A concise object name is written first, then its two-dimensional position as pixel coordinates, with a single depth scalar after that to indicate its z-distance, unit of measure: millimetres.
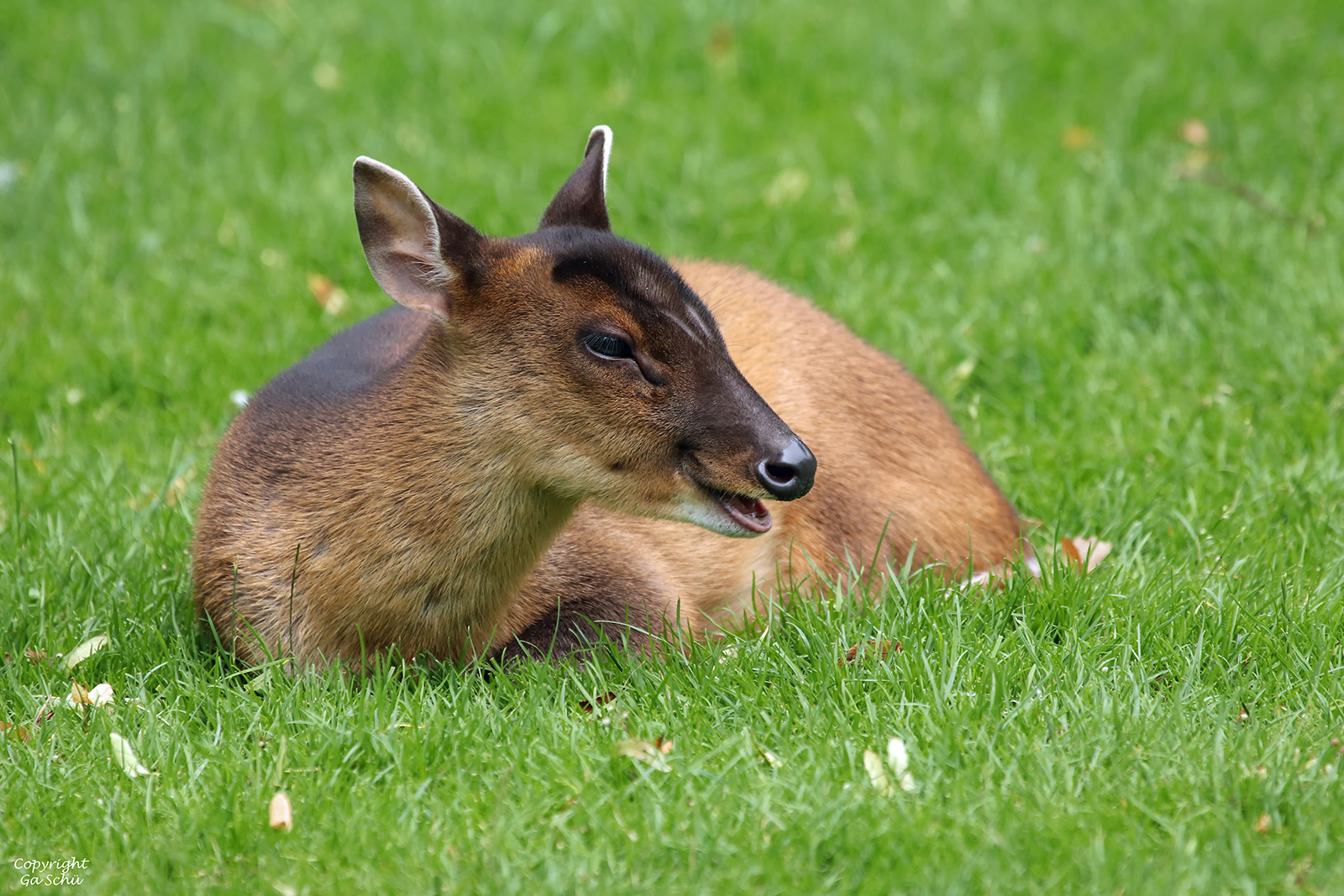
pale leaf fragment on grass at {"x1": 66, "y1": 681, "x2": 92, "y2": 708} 7754
